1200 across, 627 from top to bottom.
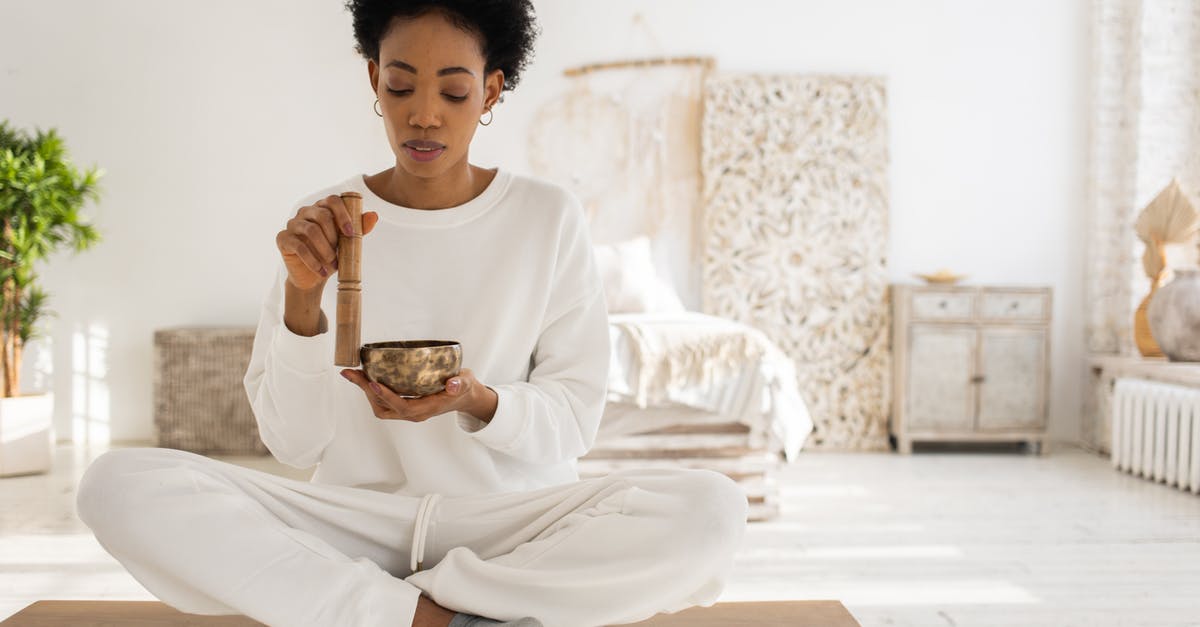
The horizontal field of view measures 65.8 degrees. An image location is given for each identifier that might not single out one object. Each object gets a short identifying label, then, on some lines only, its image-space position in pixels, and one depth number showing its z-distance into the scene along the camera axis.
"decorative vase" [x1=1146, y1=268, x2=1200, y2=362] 4.04
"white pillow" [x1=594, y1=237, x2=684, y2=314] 4.35
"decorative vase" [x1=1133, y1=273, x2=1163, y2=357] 4.34
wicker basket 4.41
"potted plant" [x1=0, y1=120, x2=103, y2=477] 3.83
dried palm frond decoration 4.25
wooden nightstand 4.60
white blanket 3.29
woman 1.32
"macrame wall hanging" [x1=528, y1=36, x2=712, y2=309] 4.94
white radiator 3.75
